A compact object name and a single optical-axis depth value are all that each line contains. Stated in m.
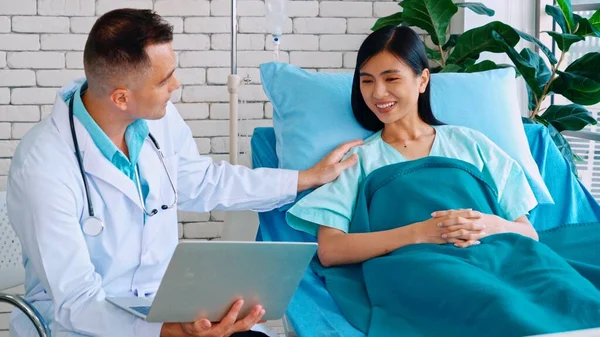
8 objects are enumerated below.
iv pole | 2.70
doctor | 1.77
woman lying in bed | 2.18
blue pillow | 2.55
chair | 2.26
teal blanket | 1.75
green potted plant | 3.35
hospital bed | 2.01
